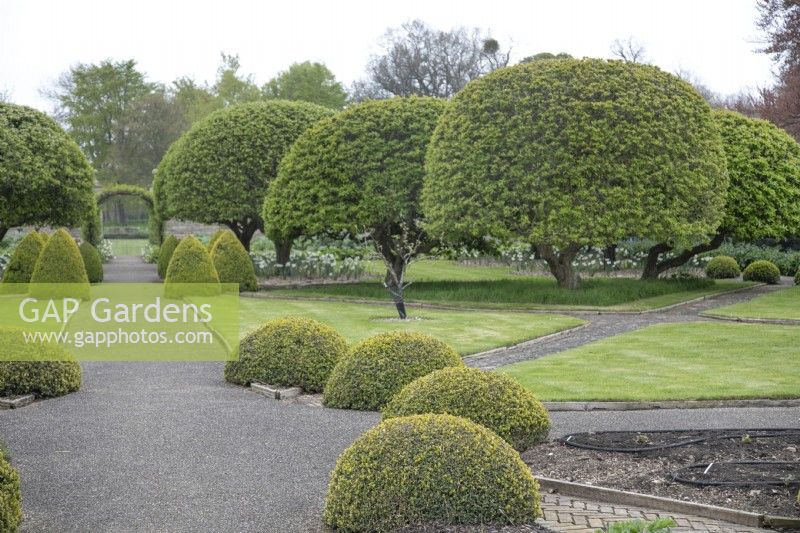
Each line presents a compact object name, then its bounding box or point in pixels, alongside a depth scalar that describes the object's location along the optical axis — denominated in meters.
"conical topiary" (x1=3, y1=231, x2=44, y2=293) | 27.44
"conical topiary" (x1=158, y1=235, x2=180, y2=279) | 32.97
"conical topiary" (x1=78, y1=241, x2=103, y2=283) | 31.19
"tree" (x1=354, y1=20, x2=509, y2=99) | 64.44
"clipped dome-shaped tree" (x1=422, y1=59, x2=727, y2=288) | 21.89
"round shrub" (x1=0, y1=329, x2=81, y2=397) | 11.13
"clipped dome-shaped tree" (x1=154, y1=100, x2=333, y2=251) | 32.31
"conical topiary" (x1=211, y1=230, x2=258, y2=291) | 27.08
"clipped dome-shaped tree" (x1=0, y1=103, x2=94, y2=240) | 28.72
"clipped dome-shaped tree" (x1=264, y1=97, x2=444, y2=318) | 26.11
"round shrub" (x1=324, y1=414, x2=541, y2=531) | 5.53
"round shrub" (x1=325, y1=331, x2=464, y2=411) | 10.03
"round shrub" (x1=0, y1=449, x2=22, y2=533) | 5.54
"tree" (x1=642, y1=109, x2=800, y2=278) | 25.80
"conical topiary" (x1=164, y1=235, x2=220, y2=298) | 24.70
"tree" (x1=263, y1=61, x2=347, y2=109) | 67.00
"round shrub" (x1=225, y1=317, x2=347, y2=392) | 11.54
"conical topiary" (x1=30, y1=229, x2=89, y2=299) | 24.45
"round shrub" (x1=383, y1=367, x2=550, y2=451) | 7.44
